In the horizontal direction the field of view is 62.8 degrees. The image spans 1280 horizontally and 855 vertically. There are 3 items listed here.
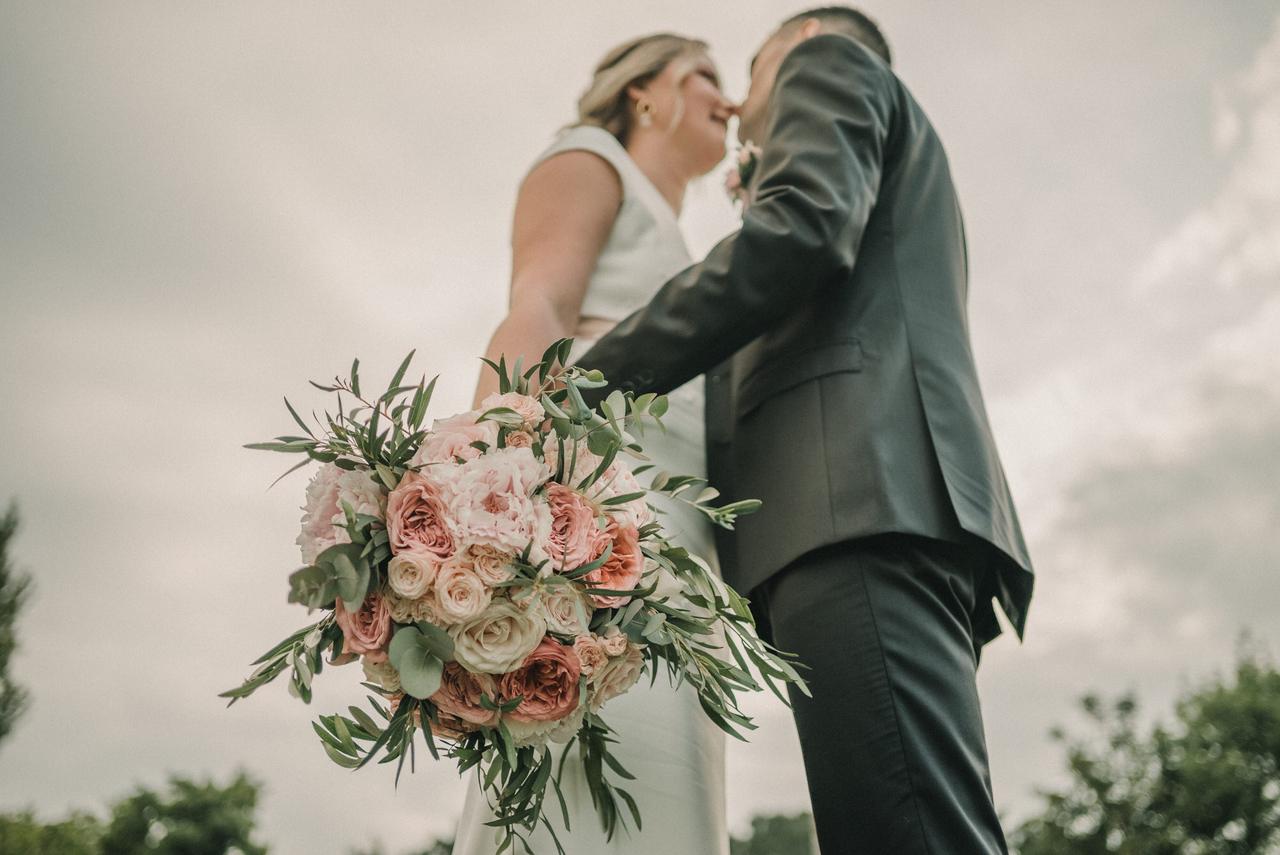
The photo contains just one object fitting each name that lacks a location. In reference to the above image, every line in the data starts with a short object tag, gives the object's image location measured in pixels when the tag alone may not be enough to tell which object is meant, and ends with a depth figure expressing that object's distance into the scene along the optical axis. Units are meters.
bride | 2.30
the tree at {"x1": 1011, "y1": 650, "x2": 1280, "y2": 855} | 33.41
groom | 2.02
